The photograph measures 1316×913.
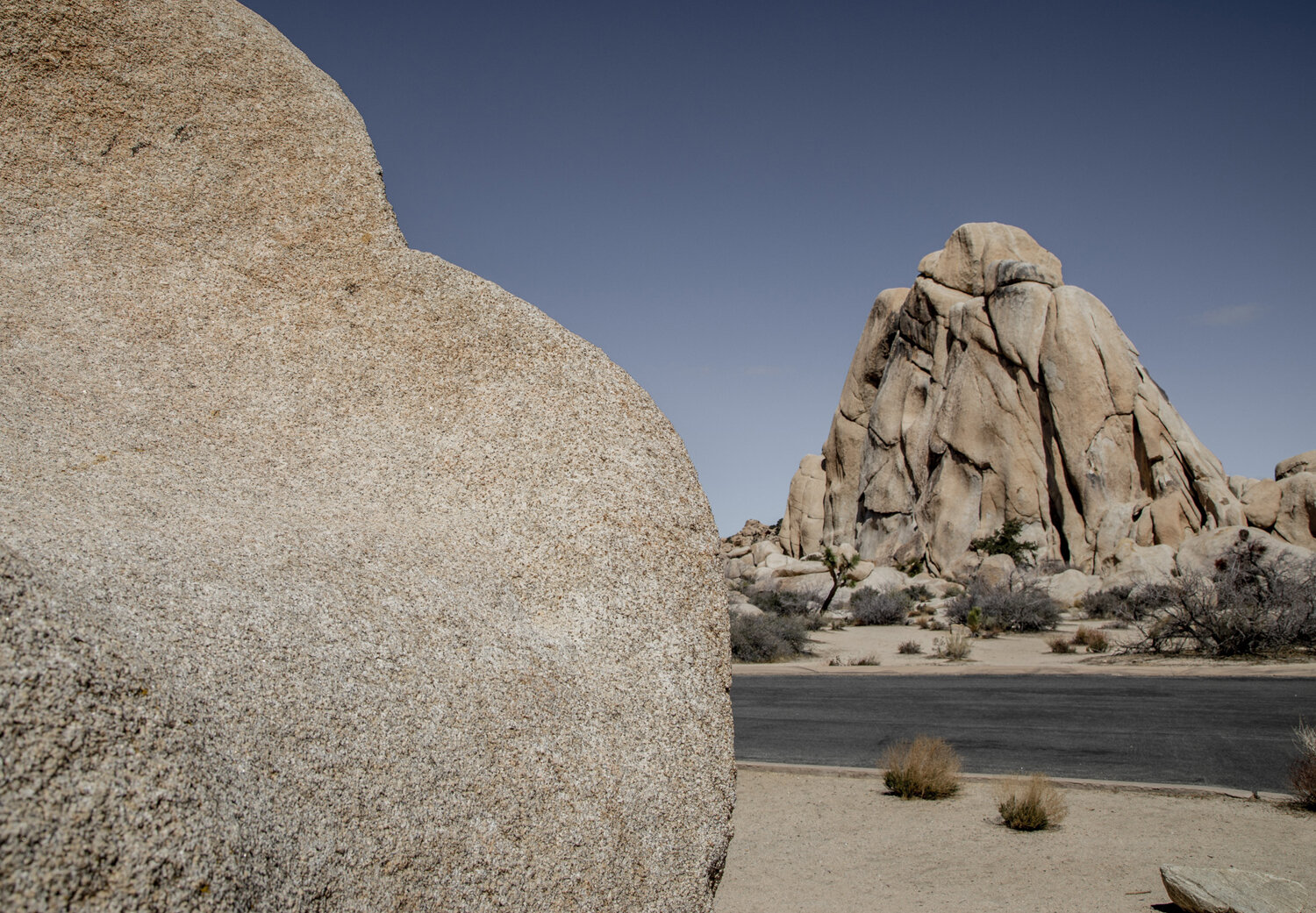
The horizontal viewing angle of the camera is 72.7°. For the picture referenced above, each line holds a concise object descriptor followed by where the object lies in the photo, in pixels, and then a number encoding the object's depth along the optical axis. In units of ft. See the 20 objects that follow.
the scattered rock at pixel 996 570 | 109.60
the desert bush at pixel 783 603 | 97.81
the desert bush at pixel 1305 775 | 21.36
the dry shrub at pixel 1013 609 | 81.35
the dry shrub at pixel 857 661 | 62.44
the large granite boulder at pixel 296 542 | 4.81
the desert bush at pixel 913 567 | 142.82
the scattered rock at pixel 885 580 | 123.65
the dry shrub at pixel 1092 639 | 59.72
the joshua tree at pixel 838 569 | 106.83
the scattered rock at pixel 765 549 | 189.37
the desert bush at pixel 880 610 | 93.35
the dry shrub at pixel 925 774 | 24.89
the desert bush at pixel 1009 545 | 127.85
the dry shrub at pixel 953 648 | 61.36
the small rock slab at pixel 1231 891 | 14.71
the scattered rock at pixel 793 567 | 135.44
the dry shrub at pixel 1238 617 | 52.75
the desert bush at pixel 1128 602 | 68.38
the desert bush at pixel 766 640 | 67.56
